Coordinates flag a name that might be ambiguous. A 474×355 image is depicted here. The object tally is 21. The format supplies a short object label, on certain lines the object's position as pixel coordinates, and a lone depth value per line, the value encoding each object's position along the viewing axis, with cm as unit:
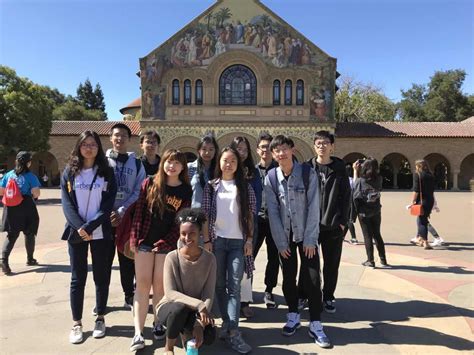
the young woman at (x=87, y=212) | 425
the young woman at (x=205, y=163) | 461
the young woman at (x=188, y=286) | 356
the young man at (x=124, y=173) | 495
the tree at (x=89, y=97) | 7656
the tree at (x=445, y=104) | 5791
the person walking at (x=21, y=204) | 715
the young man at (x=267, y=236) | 527
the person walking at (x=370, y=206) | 726
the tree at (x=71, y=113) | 5578
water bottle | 344
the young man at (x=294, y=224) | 429
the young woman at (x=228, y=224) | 418
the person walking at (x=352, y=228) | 854
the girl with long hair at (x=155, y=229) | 407
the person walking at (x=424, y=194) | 927
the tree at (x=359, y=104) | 4812
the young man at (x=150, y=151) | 534
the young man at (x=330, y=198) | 478
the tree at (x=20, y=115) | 2319
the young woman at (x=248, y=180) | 473
